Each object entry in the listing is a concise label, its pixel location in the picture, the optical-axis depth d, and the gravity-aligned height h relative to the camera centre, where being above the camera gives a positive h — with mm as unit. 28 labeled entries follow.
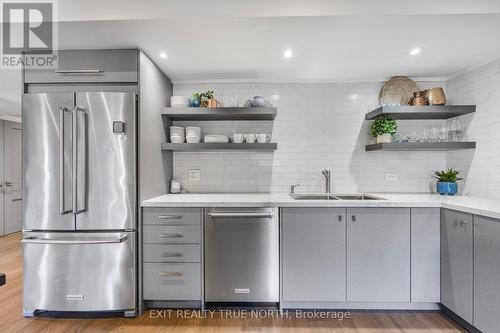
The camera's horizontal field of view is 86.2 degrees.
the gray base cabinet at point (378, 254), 2287 -767
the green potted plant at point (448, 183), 2752 -187
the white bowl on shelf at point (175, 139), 2865 +280
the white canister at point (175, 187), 3010 -249
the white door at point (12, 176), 5242 -234
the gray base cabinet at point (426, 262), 2279 -829
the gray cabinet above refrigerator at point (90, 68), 2324 +844
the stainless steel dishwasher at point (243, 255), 2330 -789
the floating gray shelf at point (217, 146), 2779 +197
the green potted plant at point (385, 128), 2848 +392
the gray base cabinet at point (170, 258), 2332 -813
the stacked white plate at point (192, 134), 2869 +332
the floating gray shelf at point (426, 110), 2654 +552
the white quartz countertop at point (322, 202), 2256 -319
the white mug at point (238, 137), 2867 +299
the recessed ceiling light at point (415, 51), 2321 +1004
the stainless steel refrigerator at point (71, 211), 2225 -360
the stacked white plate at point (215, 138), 2875 +289
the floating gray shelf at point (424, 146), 2668 +193
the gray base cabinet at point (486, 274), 1771 -753
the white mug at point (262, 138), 2867 +289
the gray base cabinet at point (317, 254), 2305 -769
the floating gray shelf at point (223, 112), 2725 +544
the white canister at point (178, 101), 2826 +676
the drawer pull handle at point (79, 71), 2312 +815
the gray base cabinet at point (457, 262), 1993 -768
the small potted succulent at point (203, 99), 2818 +703
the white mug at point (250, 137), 2871 +300
